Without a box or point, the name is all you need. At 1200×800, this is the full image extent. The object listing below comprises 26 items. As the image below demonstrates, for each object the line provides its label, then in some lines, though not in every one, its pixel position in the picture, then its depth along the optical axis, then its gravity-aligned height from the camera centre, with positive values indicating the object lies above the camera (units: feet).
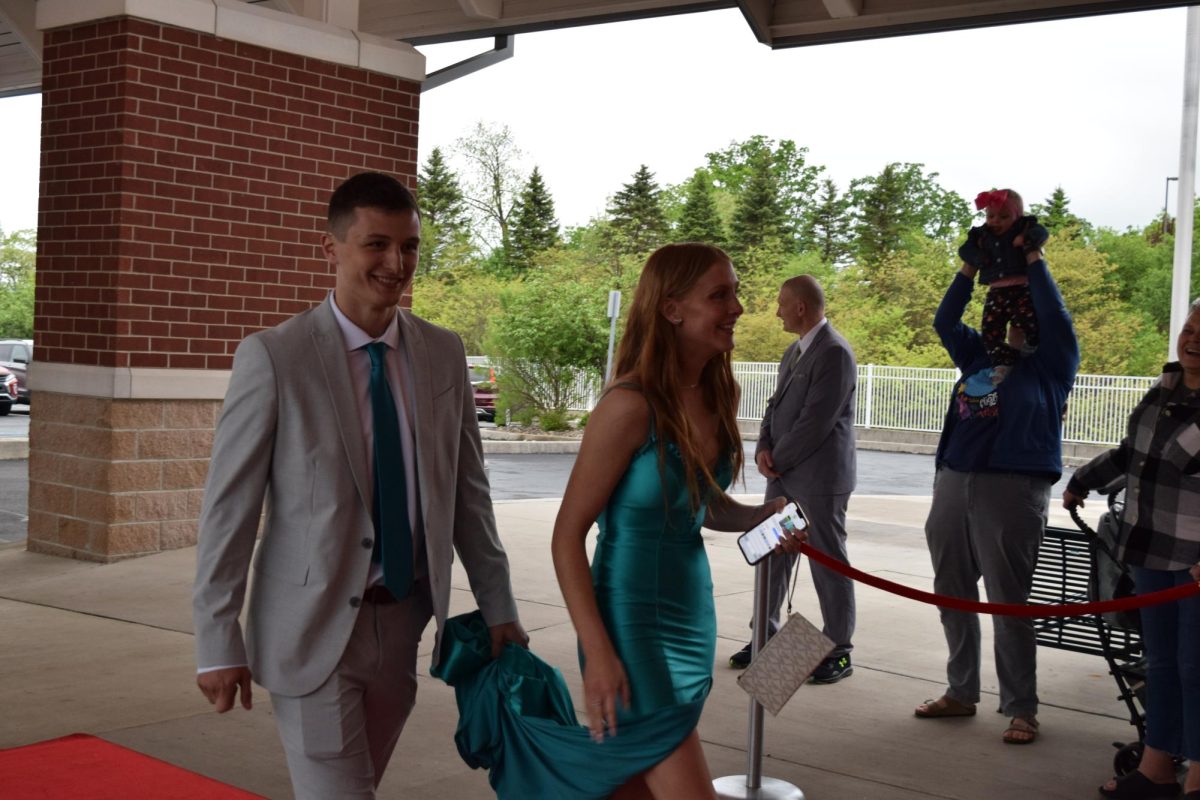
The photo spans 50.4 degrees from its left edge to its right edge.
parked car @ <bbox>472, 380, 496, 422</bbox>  101.71 -2.46
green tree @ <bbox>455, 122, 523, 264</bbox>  192.54 +29.22
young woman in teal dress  9.07 -1.12
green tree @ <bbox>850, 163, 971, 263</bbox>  173.06 +24.12
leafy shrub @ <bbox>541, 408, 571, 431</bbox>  91.30 -3.49
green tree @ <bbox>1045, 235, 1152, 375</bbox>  123.03 +7.65
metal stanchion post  15.30 -4.93
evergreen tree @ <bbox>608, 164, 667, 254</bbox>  182.80 +23.85
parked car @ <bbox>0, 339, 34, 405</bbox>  106.42 -0.36
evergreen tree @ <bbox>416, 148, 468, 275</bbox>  184.44 +24.38
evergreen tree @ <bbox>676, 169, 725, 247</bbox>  178.91 +22.49
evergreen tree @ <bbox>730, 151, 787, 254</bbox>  174.81 +21.89
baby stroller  16.60 -2.94
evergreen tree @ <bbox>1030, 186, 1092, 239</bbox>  157.79 +23.63
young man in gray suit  8.98 -1.07
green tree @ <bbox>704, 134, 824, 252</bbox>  180.24 +30.35
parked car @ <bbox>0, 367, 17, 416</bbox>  96.68 -2.99
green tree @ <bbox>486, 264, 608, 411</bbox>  94.68 +1.60
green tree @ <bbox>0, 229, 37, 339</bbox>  213.87 +13.49
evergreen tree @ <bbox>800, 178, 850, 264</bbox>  178.19 +21.89
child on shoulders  18.10 +1.76
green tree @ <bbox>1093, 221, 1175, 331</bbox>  140.15 +13.83
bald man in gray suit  21.16 -1.14
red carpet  14.12 -4.89
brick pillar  29.35 +2.75
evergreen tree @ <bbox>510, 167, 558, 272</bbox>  194.08 +22.62
